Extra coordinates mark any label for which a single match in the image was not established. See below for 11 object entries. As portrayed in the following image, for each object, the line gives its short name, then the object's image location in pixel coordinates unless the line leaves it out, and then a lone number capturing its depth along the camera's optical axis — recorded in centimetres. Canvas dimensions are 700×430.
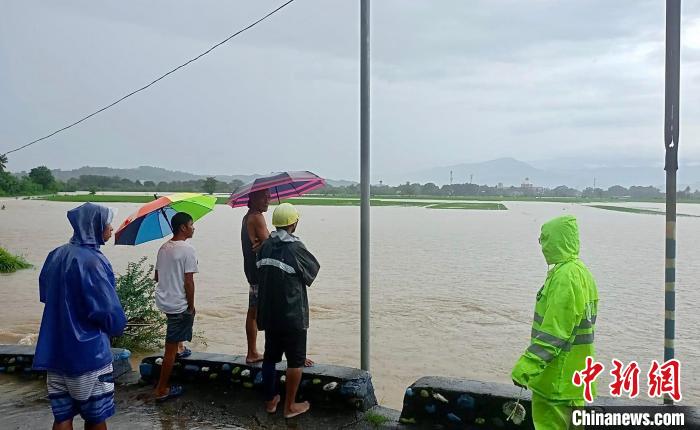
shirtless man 444
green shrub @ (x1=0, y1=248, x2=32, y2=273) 1612
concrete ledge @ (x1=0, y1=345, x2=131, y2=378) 514
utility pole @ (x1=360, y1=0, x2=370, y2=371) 423
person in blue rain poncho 309
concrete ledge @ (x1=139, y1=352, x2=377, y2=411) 419
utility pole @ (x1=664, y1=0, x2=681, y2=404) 332
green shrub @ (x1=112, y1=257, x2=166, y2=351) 746
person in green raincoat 276
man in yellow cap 391
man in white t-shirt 439
